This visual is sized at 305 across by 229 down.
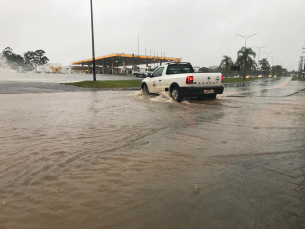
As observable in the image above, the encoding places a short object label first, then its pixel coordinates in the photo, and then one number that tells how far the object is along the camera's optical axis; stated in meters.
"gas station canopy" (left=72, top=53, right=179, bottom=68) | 74.89
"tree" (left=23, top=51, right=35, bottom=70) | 136.62
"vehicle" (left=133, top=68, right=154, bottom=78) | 49.18
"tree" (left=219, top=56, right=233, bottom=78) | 63.72
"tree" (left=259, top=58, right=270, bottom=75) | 99.56
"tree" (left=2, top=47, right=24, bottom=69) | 129.23
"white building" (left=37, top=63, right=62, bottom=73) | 107.69
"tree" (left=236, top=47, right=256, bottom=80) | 57.56
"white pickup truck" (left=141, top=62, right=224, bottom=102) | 10.36
